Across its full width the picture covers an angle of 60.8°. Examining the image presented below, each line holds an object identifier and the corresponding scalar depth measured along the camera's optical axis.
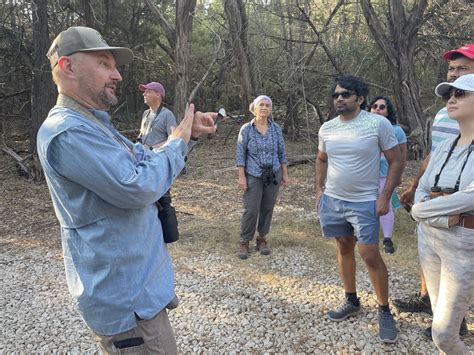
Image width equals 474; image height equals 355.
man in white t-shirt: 2.97
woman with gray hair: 4.57
